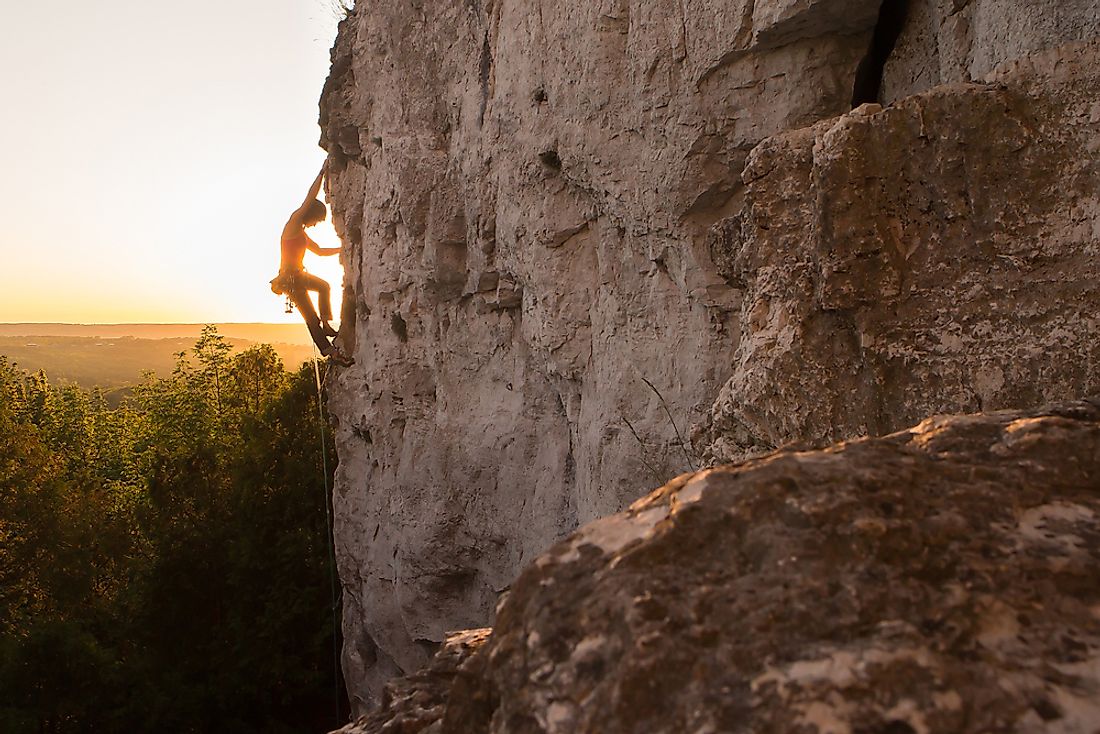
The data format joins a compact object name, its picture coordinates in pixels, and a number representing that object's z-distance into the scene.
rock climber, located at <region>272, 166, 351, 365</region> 8.49
